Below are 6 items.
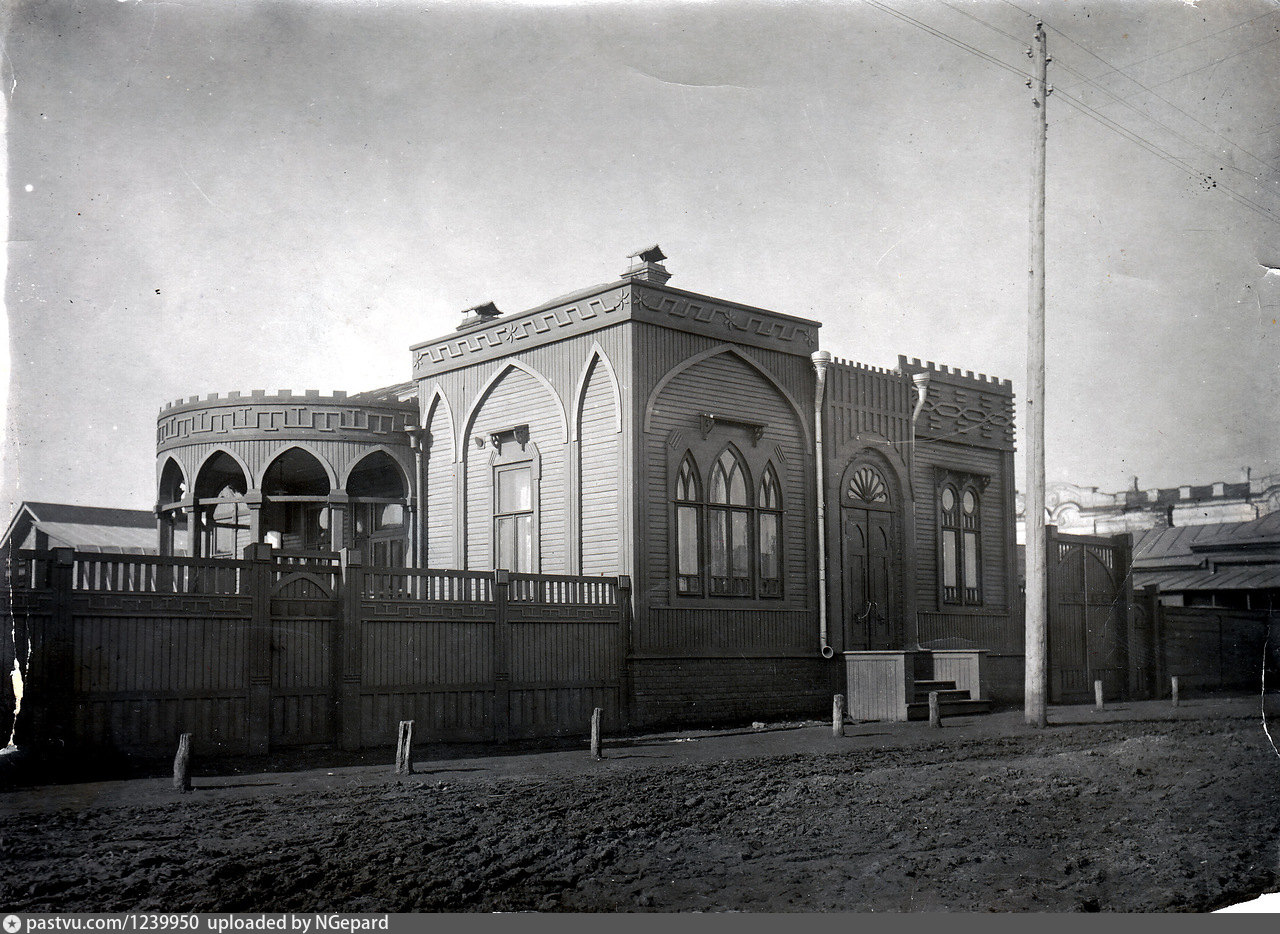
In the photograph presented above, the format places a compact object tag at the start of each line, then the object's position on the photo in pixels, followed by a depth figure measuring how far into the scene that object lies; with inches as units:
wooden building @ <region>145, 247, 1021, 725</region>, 743.7
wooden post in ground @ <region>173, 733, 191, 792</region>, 431.2
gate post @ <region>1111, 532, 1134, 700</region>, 1042.7
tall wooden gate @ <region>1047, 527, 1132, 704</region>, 991.6
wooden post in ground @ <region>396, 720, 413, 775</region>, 486.6
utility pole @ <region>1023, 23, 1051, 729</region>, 671.1
